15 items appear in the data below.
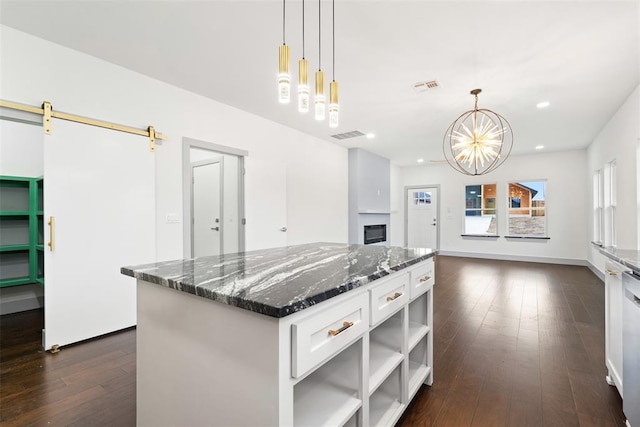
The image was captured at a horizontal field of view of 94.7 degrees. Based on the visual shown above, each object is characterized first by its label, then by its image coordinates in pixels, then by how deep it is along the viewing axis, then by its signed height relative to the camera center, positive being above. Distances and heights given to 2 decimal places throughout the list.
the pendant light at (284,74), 1.62 +0.77
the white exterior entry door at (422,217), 8.45 -0.16
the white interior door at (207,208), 4.59 +0.07
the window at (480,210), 7.61 +0.03
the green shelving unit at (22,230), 3.46 -0.22
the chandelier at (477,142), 3.38 +0.80
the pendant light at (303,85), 1.67 +0.73
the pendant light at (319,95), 1.77 +0.71
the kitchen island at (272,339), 0.90 -0.47
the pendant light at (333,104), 1.91 +0.70
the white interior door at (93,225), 2.52 -0.12
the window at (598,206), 5.22 +0.09
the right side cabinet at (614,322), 1.73 -0.69
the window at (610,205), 4.59 +0.09
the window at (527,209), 7.04 +0.05
